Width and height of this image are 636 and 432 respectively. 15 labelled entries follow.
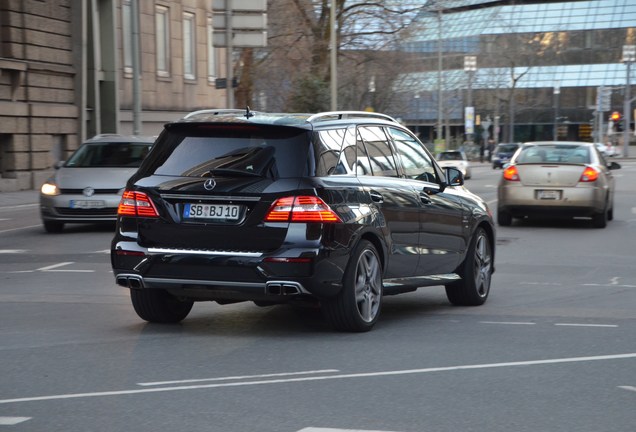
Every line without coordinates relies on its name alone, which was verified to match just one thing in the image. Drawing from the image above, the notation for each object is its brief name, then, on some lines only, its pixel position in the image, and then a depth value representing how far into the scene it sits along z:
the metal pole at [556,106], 102.94
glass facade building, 98.69
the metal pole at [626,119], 89.40
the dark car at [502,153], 69.75
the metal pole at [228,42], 29.02
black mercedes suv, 8.27
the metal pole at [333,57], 41.31
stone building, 34.19
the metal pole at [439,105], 76.56
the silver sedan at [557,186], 20.89
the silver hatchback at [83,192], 19.19
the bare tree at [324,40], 43.86
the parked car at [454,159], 47.76
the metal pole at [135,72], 32.75
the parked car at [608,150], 82.41
